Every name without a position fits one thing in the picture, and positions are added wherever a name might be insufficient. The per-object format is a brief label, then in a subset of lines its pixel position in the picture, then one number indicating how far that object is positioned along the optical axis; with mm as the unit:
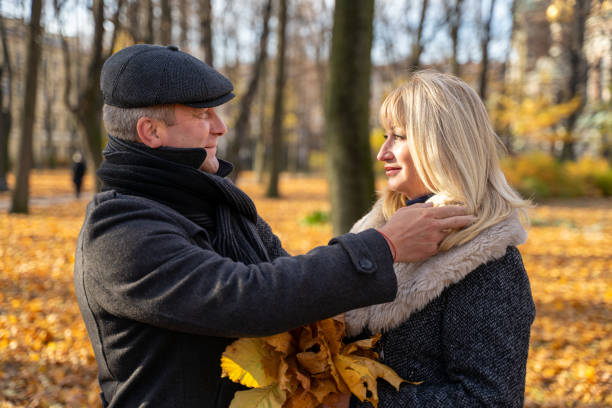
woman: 1638
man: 1354
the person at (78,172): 19281
